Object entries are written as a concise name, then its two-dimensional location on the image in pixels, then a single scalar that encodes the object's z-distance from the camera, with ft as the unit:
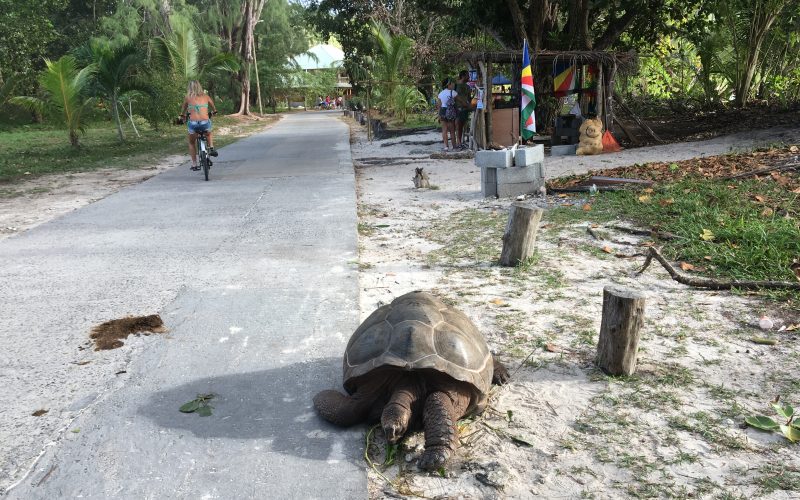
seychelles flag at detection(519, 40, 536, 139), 32.91
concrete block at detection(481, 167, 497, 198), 29.60
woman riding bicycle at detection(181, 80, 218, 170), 36.35
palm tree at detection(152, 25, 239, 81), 68.54
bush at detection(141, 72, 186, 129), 69.51
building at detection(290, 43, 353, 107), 196.64
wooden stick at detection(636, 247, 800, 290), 15.11
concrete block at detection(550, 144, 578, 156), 46.65
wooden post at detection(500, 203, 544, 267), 17.95
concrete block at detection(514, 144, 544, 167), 28.99
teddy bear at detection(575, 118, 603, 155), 44.34
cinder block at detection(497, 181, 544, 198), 29.45
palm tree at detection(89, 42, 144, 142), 57.72
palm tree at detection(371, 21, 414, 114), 68.04
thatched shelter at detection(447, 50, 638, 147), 43.91
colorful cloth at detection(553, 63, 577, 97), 48.62
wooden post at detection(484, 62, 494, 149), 43.50
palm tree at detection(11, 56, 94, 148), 51.62
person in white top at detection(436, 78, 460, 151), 49.24
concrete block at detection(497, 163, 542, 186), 29.32
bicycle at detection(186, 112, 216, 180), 36.42
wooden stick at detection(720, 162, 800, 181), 27.02
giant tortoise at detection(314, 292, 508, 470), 9.29
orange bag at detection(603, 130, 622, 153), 45.32
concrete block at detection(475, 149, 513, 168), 28.99
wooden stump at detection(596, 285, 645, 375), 11.14
